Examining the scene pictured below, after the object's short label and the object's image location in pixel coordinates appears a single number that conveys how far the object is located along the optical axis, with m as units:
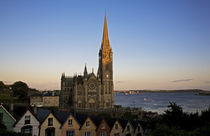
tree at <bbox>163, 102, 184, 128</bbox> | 25.57
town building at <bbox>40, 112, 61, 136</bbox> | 28.16
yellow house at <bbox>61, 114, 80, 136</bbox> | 28.97
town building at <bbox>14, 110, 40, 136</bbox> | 26.84
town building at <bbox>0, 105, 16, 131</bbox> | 26.34
